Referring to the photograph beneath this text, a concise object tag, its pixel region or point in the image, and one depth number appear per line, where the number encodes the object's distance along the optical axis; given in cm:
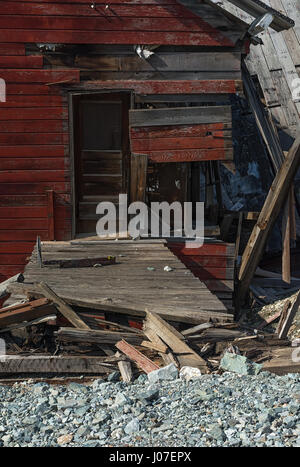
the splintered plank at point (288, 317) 851
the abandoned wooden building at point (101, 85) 902
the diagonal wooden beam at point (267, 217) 966
